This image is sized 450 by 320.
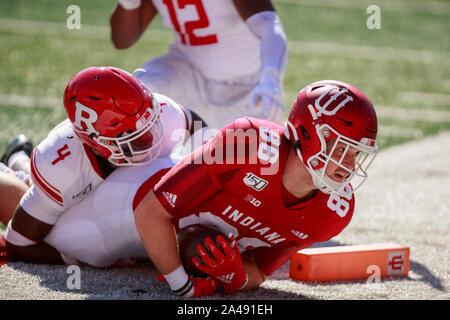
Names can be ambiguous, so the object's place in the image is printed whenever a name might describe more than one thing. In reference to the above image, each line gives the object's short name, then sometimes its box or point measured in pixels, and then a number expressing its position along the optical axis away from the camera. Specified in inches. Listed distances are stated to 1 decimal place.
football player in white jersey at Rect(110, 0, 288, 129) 323.6
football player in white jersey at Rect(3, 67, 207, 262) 232.2
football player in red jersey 207.0
